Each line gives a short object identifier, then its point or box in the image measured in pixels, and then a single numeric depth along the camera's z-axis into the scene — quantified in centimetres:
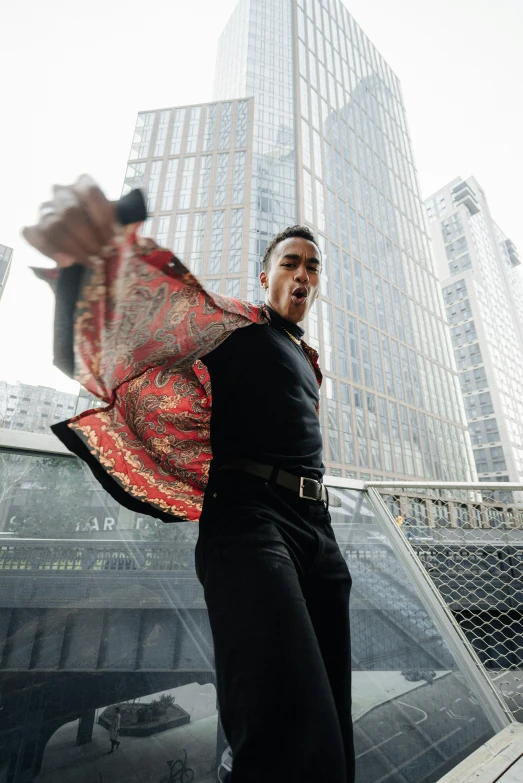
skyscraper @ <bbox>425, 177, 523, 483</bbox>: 5122
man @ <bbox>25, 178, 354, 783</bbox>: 60
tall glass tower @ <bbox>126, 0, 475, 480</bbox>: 3070
